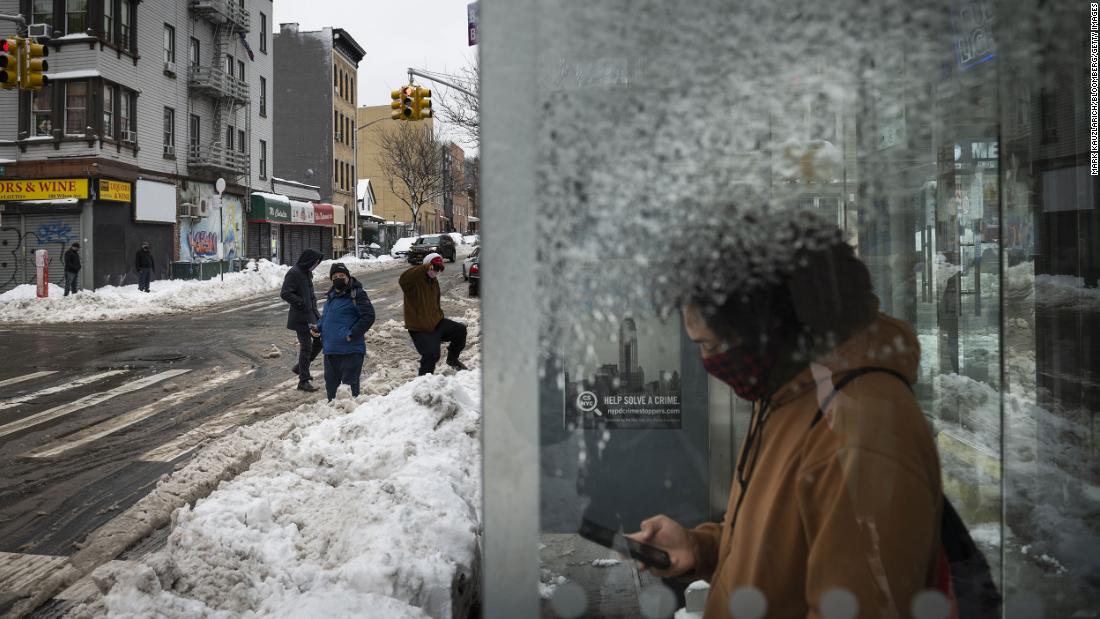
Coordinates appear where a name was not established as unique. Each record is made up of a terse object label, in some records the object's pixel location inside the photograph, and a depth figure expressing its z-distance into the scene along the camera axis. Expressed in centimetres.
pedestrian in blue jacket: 919
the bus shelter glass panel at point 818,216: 178
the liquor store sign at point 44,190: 2800
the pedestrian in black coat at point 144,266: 2672
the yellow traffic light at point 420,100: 2159
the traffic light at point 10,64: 1667
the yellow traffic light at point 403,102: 2150
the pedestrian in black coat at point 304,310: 1075
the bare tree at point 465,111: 2397
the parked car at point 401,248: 4888
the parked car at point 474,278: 2350
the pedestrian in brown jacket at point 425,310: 1014
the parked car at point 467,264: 2805
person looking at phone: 169
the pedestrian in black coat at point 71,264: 2450
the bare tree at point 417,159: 6506
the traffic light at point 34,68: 1675
